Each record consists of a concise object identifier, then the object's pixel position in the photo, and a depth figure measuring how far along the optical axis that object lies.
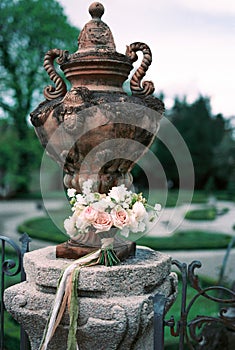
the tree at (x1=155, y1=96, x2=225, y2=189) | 27.53
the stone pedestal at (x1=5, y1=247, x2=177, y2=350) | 2.33
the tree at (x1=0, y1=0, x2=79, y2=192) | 11.73
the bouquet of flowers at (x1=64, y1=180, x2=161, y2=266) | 2.47
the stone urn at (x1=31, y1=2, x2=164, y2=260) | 2.55
